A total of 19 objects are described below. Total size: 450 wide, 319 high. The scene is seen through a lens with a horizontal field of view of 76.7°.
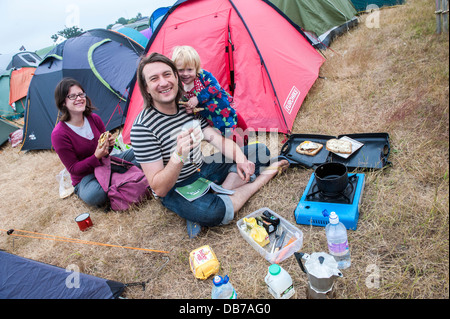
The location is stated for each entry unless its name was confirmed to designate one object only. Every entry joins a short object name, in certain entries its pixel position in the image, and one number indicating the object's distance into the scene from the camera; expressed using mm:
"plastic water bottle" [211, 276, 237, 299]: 1445
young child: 2342
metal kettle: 1276
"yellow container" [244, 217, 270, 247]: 1764
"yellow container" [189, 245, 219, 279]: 1654
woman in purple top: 2475
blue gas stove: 1719
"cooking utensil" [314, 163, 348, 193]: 1765
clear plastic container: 1662
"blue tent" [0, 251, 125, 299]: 1604
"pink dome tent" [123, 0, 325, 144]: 3109
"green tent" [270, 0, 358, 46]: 5246
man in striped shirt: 1773
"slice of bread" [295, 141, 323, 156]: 2494
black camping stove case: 2186
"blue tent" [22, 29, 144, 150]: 4305
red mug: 2368
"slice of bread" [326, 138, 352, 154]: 2309
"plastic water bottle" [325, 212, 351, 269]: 1501
